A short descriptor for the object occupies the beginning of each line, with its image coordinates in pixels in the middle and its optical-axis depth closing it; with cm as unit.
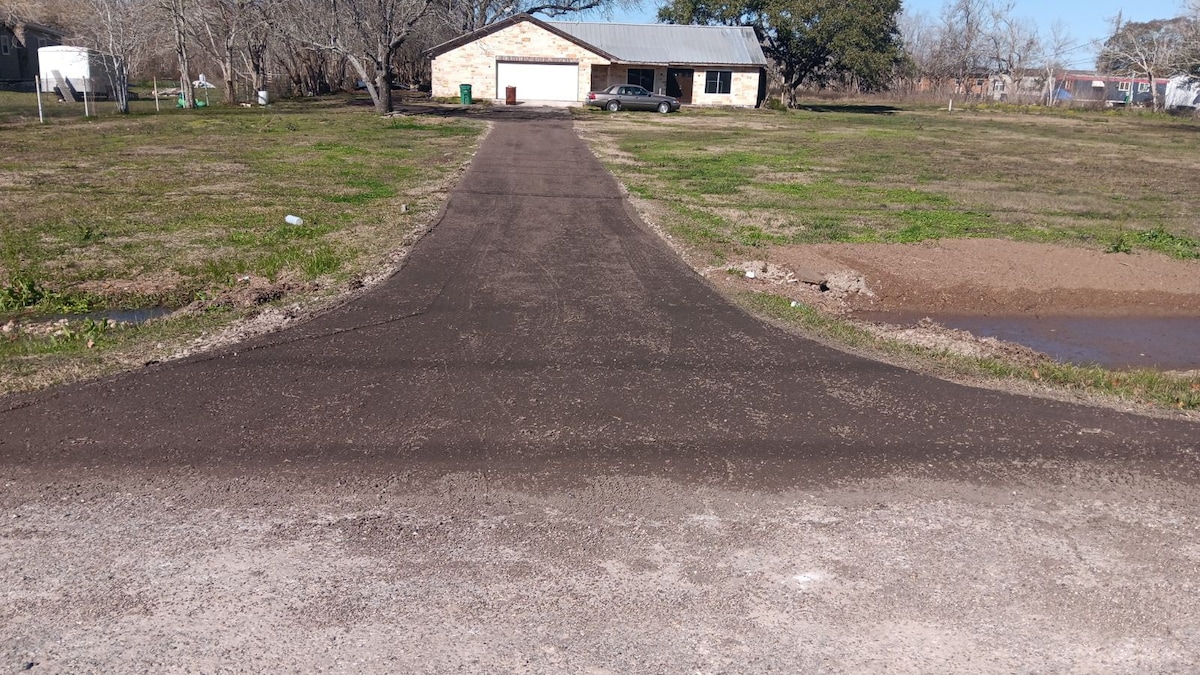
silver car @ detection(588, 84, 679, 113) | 4759
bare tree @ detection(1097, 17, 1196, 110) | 5985
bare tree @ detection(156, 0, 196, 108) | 3900
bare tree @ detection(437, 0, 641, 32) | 6003
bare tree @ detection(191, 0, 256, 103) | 4038
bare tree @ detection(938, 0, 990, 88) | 9144
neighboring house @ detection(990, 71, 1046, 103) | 8244
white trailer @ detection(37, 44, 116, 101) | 4359
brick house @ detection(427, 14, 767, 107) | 5084
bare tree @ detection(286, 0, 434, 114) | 3559
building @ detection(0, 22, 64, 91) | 5772
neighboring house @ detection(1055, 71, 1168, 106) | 9662
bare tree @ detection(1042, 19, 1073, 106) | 7831
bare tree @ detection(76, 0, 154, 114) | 3694
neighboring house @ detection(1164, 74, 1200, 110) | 7170
